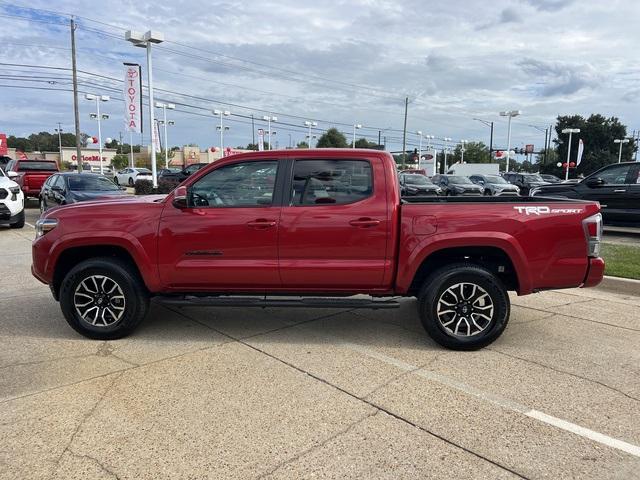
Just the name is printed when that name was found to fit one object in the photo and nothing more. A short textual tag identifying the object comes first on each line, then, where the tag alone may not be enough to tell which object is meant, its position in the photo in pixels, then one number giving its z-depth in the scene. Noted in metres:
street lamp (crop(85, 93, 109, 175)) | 35.84
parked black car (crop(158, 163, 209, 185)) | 24.49
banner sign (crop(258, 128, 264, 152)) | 45.70
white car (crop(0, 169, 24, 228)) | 12.67
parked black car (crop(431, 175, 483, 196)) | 25.31
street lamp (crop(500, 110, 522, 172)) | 45.38
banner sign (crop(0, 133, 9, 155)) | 41.01
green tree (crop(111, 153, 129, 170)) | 89.31
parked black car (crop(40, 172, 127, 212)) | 12.55
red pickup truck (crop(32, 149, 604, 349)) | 4.55
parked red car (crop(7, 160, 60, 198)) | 18.59
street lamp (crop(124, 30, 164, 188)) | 19.17
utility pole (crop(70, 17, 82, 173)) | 30.91
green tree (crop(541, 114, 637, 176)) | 73.62
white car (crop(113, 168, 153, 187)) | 41.59
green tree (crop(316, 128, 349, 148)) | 89.62
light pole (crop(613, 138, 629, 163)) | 67.72
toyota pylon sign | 21.33
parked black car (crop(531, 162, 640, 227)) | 11.62
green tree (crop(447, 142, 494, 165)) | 108.38
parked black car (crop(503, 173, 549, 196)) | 31.11
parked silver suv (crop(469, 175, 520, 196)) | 25.28
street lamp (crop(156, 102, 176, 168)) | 42.47
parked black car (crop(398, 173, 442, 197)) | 23.52
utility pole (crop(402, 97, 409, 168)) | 66.80
